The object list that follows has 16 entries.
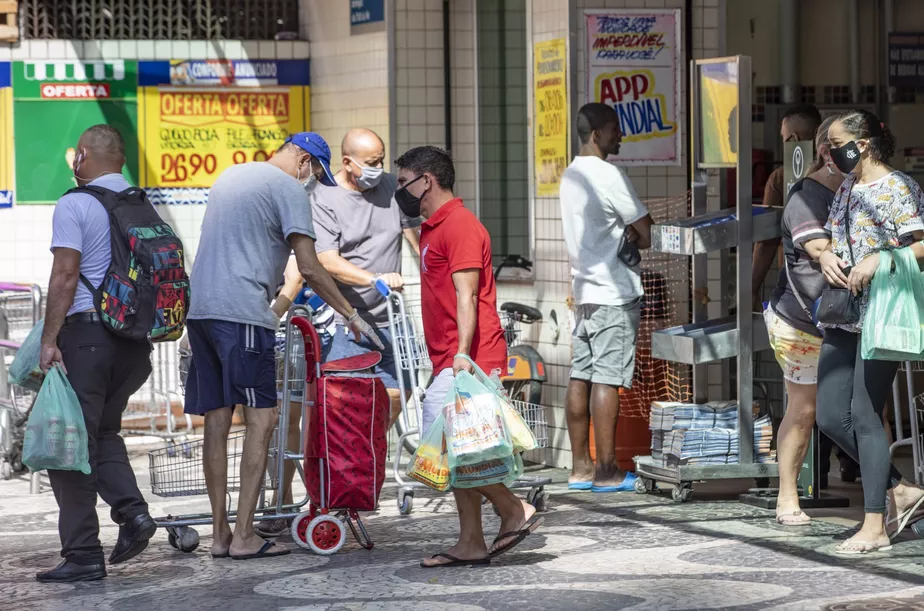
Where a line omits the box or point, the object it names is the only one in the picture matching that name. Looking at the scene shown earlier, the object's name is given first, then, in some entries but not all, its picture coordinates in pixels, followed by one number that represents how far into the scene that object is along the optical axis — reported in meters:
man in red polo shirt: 14.35
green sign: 25.87
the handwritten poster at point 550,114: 20.14
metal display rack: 17.37
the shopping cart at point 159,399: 23.67
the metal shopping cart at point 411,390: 17.55
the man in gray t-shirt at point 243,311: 15.14
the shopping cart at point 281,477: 15.39
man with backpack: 14.47
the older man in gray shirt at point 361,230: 18.03
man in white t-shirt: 18.69
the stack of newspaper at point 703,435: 17.91
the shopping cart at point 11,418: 20.78
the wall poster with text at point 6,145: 25.92
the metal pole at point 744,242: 17.45
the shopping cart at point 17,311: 21.31
